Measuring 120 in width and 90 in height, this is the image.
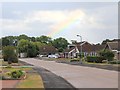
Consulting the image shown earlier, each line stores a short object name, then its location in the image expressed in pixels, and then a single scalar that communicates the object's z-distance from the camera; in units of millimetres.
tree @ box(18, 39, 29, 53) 83534
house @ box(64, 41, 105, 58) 66152
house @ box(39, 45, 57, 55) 94559
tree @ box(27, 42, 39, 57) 81697
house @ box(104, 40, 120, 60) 45089
